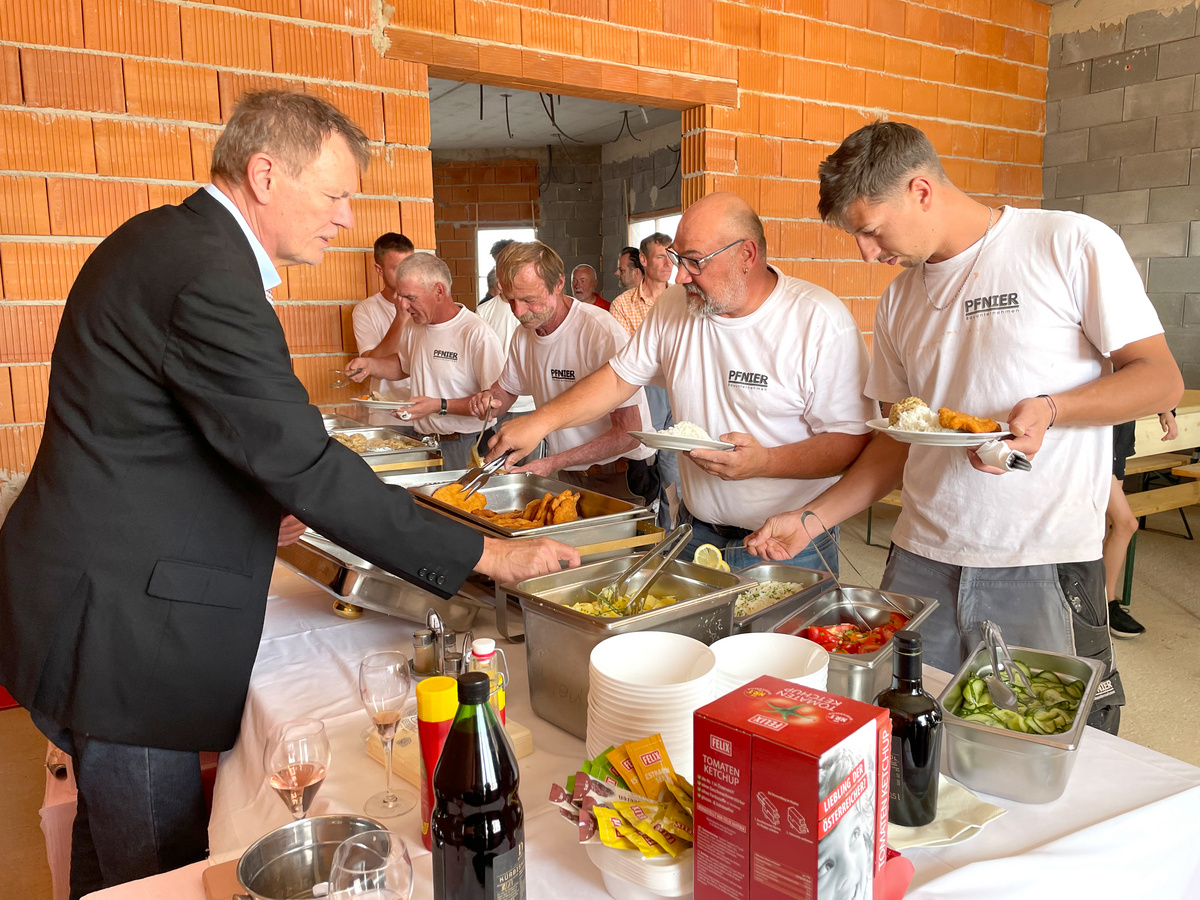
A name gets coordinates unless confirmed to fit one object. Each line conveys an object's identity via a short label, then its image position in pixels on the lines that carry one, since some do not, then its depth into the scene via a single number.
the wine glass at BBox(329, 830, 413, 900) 0.74
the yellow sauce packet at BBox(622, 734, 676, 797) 0.90
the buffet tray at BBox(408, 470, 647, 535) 1.78
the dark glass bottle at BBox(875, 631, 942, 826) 0.94
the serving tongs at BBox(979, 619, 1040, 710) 1.11
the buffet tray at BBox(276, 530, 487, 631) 1.60
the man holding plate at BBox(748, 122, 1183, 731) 1.61
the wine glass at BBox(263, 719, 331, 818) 1.00
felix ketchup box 0.72
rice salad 1.44
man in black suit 1.27
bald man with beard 2.11
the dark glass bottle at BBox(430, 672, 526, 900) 0.79
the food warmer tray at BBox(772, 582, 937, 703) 1.15
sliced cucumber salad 1.08
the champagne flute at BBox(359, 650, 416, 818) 1.11
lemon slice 1.66
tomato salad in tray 1.26
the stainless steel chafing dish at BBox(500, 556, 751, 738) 1.19
